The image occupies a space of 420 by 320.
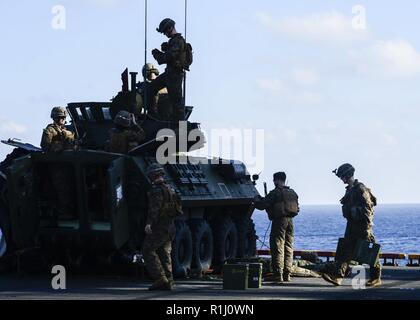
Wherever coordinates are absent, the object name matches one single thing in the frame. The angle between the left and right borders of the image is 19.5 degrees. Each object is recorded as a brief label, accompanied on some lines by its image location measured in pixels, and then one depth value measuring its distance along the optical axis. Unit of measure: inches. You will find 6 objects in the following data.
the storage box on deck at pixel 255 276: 834.8
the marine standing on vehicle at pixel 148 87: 975.6
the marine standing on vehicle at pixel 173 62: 959.0
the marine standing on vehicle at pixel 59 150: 895.1
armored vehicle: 885.2
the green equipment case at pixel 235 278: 823.1
